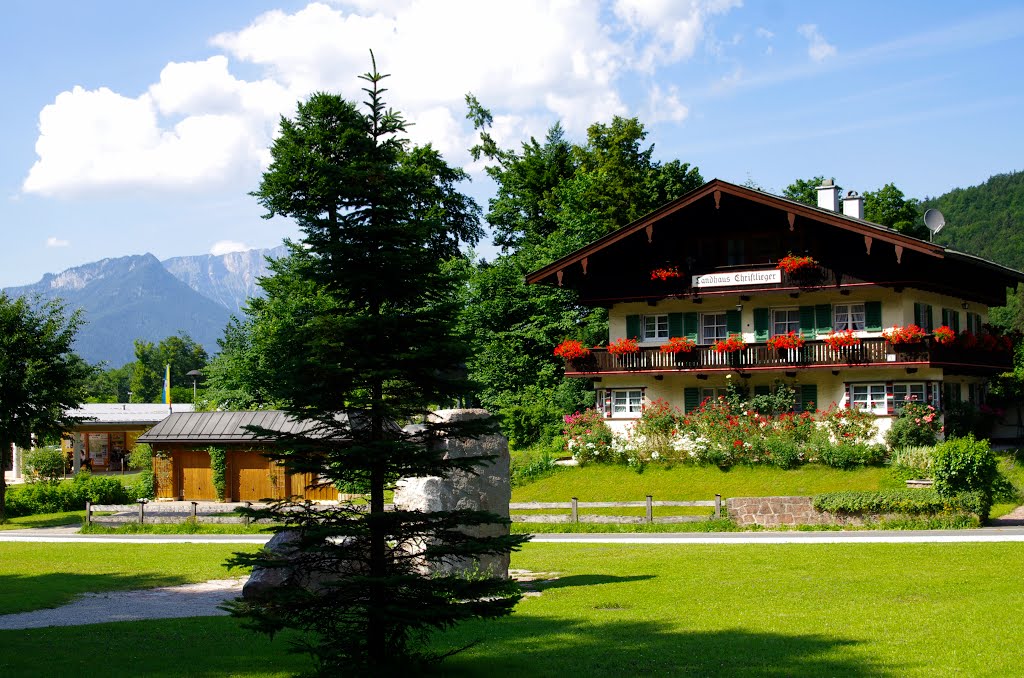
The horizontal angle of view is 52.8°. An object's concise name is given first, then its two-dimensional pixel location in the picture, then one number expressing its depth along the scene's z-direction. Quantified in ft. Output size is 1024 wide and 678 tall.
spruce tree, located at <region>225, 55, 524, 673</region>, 34.14
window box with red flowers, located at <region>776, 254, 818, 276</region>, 127.65
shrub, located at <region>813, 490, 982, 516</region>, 83.66
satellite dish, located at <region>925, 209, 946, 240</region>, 149.69
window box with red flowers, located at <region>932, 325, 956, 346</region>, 122.11
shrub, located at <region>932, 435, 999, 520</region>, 82.28
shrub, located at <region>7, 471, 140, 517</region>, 132.87
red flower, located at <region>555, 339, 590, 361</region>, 138.41
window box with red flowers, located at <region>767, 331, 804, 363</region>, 125.49
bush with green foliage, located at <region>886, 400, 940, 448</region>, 116.78
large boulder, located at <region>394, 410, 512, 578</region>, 60.03
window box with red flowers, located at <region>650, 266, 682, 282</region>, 135.74
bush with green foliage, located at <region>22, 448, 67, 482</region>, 188.65
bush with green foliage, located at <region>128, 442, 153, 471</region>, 172.45
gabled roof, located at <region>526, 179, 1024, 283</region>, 119.14
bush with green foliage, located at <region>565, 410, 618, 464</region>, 131.23
